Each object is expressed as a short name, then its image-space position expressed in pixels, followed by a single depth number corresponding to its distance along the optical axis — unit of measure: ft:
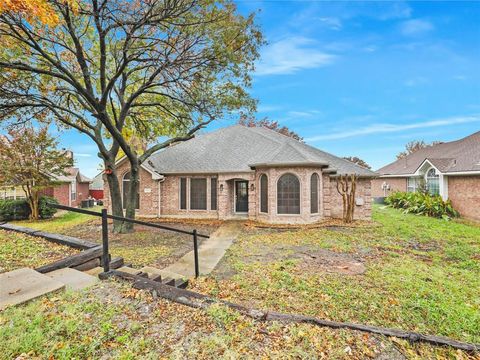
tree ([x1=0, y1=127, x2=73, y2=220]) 46.37
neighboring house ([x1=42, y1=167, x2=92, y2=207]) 73.01
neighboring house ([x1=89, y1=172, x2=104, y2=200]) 98.49
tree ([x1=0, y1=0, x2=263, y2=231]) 26.55
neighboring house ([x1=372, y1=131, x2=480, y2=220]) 47.21
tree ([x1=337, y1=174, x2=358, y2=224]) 42.28
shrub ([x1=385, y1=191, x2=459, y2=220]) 50.25
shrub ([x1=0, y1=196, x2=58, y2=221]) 51.06
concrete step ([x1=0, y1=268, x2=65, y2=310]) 9.58
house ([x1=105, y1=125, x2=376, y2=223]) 42.37
